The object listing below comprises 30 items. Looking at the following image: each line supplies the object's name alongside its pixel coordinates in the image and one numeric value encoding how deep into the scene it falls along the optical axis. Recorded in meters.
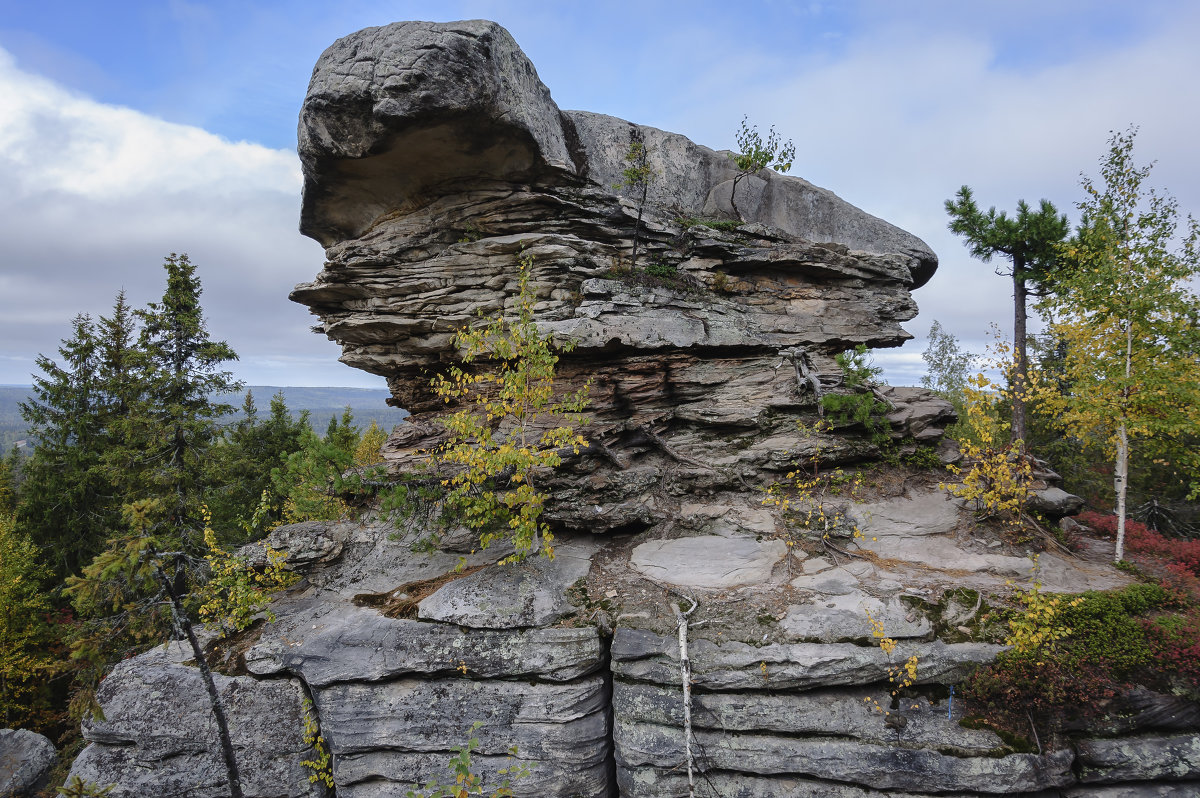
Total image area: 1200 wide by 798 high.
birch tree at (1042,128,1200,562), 8.52
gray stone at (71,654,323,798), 8.09
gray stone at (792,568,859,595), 8.16
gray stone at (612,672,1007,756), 6.71
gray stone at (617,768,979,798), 6.77
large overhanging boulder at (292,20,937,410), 9.59
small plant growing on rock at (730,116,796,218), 13.09
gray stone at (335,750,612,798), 7.48
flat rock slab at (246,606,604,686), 7.82
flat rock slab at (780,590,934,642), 7.27
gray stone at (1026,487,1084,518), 9.68
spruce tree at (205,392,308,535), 17.62
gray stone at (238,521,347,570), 10.05
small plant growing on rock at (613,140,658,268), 12.23
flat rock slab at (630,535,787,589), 8.79
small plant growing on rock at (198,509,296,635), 8.75
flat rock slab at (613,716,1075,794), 6.41
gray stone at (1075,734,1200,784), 6.30
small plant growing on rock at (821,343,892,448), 10.88
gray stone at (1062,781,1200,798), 6.27
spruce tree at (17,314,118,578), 18.58
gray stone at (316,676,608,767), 7.58
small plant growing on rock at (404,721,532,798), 7.08
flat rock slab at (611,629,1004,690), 6.93
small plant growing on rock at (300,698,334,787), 8.13
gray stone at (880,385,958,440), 11.42
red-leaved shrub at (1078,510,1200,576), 9.10
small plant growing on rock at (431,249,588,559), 8.44
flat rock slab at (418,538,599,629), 8.26
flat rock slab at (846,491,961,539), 9.64
